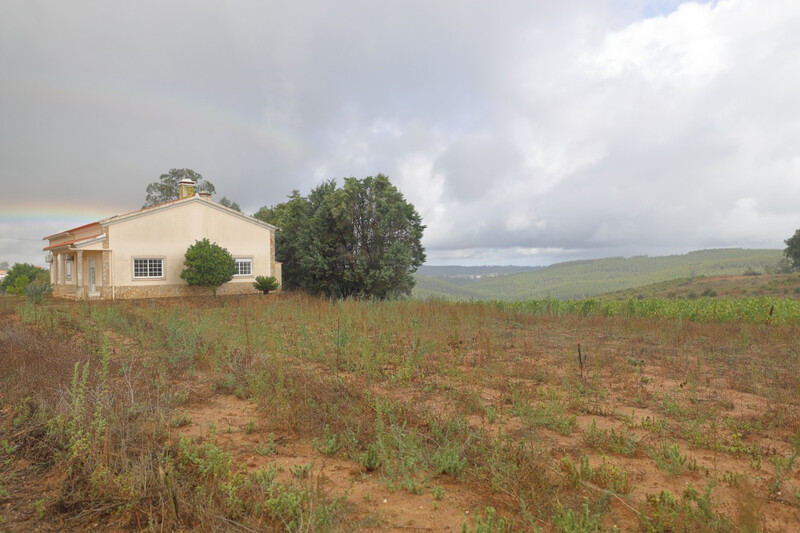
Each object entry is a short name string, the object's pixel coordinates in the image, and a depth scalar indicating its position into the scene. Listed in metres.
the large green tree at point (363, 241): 22.45
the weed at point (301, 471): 3.61
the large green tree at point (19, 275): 37.49
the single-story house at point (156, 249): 21.52
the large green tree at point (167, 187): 41.06
